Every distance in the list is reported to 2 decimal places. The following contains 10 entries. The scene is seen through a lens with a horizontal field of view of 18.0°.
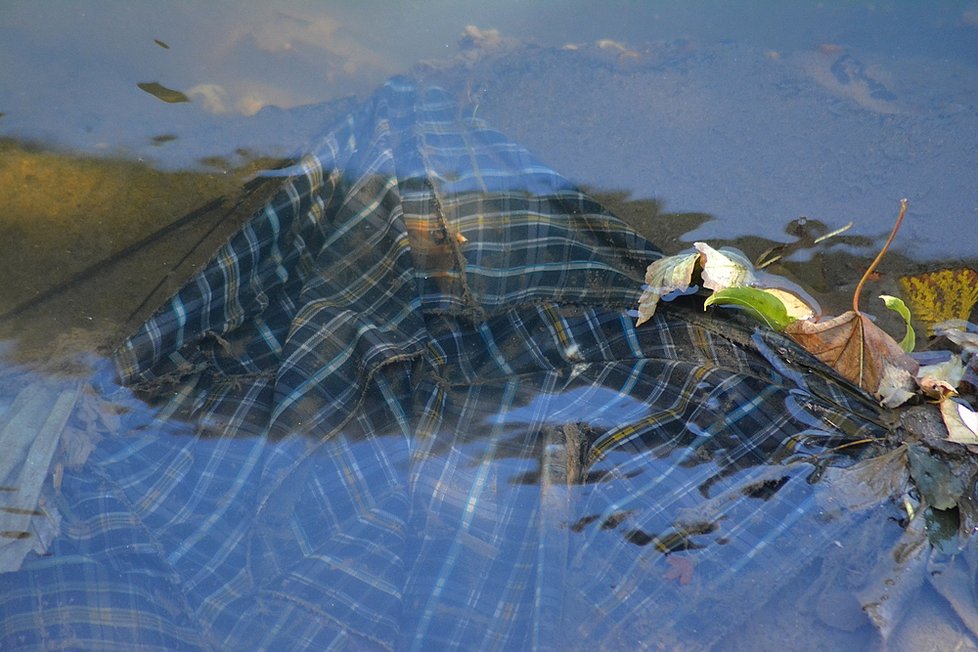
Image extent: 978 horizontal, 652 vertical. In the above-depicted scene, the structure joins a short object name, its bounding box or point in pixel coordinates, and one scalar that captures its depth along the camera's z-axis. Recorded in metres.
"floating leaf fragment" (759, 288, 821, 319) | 1.81
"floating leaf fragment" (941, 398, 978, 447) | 1.74
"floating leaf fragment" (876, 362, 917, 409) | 1.76
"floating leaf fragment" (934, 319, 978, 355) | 1.77
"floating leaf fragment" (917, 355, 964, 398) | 1.76
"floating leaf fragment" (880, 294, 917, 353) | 1.78
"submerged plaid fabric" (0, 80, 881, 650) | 1.72
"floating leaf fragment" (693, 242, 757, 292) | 1.81
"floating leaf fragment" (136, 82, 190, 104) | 1.88
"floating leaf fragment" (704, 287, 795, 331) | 1.80
